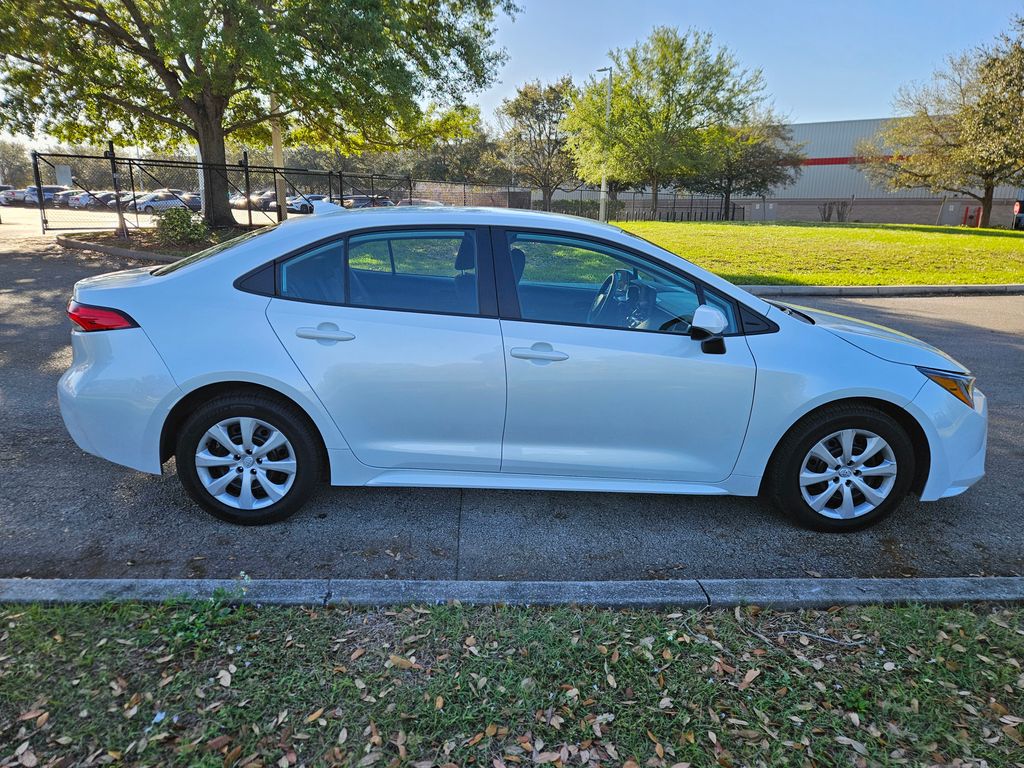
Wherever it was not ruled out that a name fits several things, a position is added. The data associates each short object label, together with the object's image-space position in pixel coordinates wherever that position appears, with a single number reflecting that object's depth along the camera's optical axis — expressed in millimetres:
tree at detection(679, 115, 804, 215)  45656
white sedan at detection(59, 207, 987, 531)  3350
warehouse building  46844
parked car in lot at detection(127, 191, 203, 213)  32844
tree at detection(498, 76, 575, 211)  50719
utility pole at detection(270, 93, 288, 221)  19000
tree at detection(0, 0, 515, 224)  12625
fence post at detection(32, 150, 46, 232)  15992
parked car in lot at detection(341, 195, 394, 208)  27086
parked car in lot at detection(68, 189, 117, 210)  37219
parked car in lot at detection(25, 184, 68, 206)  42091
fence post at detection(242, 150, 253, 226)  17316
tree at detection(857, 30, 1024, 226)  24438
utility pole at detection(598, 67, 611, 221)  28594
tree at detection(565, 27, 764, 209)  34625
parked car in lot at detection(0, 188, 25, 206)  43281
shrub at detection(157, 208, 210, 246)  14148
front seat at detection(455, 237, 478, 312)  3438
